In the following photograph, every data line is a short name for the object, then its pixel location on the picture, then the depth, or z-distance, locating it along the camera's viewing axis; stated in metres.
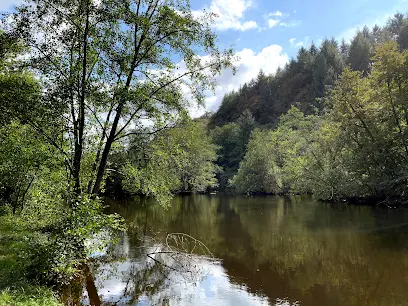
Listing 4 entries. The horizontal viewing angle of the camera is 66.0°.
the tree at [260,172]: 56.78
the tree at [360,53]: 98.19
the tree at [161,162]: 12.20
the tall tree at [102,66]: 10.78
